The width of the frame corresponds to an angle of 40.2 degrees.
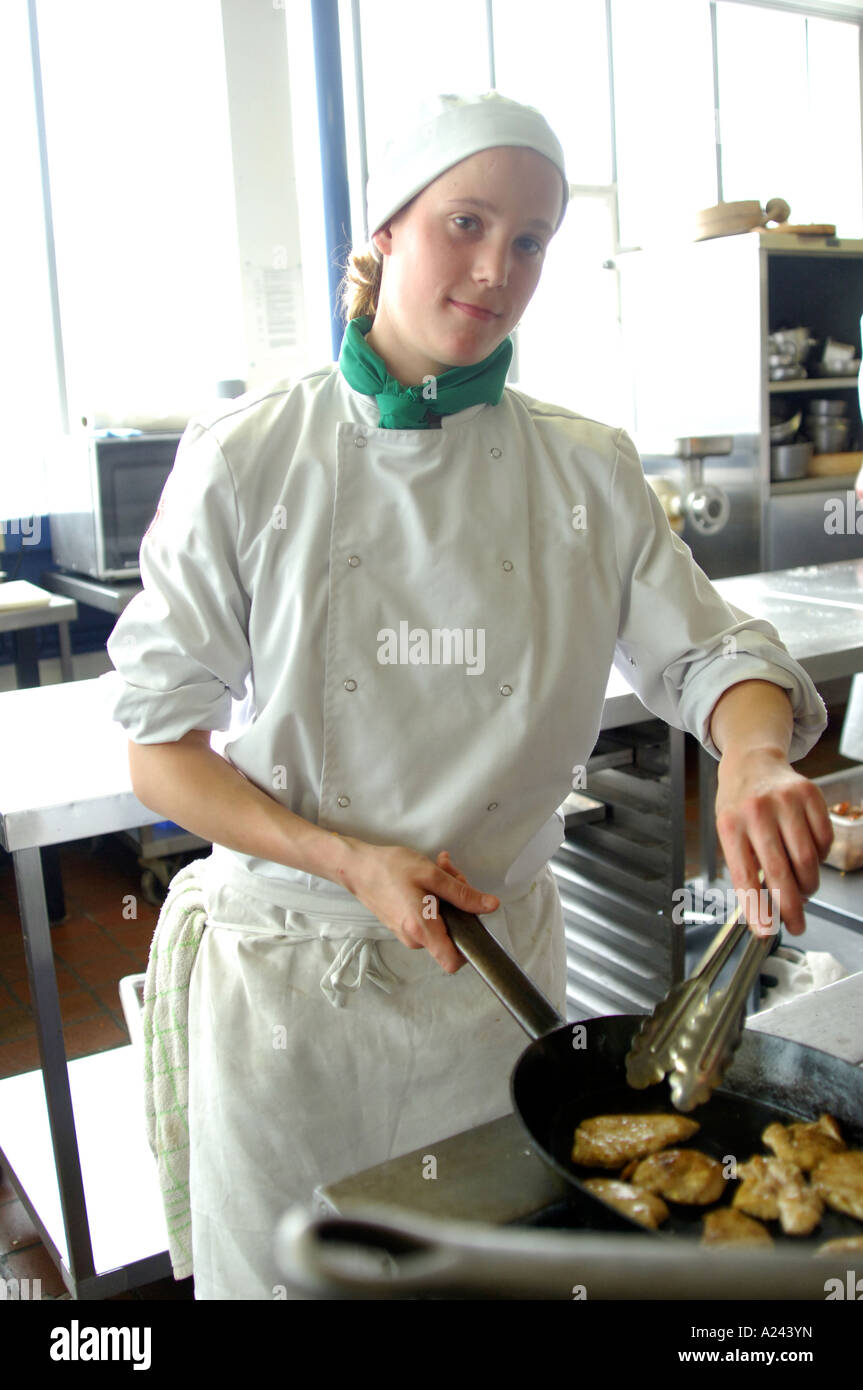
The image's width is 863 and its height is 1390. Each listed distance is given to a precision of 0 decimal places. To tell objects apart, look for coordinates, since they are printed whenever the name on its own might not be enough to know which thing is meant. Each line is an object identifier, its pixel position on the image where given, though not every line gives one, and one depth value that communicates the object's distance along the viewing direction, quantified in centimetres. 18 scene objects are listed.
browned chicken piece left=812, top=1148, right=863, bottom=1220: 87
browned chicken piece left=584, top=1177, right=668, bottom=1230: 87
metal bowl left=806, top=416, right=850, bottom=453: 575
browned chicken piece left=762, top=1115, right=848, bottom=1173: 91
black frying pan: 96
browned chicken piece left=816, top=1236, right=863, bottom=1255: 80
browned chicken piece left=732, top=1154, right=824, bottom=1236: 86
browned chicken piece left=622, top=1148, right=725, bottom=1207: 90
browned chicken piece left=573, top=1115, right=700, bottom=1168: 94
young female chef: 117
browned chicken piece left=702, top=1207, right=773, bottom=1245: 83
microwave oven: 416
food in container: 341
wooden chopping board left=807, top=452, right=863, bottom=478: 560
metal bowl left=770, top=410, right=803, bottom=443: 559
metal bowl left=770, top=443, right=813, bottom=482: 545
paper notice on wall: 510
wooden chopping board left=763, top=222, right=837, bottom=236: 532
